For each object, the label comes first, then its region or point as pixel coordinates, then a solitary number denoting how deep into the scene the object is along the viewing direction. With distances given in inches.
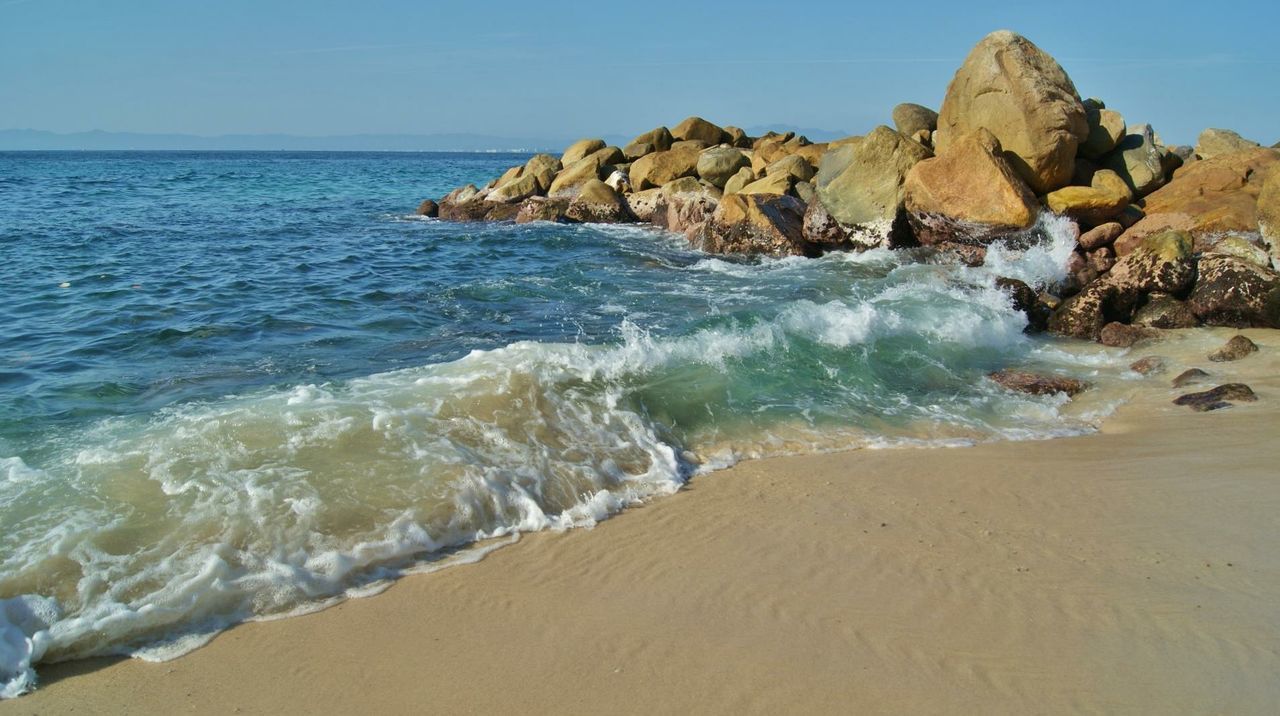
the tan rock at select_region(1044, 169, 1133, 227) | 491.5
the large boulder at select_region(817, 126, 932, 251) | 549.6
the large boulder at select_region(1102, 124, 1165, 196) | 532.4
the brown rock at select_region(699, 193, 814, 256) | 574.9
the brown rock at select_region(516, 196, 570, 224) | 797.9
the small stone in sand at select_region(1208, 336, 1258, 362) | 325.7
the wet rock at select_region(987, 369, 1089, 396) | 294.0
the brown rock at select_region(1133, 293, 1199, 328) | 377.1
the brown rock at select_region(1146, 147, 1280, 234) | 449.1
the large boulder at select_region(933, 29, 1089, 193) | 508.4
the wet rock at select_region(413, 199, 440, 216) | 900.6
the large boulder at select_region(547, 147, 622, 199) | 855.7
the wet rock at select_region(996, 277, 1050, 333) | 391.9
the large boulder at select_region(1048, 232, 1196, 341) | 382.3
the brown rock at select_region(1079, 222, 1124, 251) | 482.6
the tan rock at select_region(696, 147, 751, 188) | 745.0
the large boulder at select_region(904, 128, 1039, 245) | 478.3
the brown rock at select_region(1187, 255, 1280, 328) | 359.9
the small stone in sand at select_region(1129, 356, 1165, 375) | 318.3
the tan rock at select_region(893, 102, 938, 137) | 690.2
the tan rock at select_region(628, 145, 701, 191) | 796.6
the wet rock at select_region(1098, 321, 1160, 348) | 360.5
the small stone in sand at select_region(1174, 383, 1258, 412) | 273.3
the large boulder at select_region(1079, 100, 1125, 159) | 552.7
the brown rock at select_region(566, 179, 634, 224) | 784.9
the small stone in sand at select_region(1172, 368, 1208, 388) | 298.7
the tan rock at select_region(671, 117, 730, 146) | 901.8
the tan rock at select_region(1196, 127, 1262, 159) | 598.9
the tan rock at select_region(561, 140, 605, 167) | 933.8
